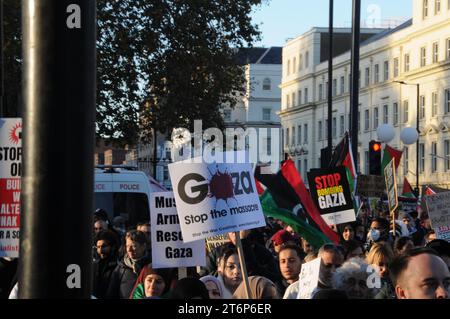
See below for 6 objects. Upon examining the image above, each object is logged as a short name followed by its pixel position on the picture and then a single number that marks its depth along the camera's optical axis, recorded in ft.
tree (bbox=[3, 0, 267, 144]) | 102.58
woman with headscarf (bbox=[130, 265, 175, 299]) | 27.89
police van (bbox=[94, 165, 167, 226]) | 84.38
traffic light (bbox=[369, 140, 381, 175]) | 72.18
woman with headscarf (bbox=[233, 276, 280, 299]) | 26.48
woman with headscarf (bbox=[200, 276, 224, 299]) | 27.02
